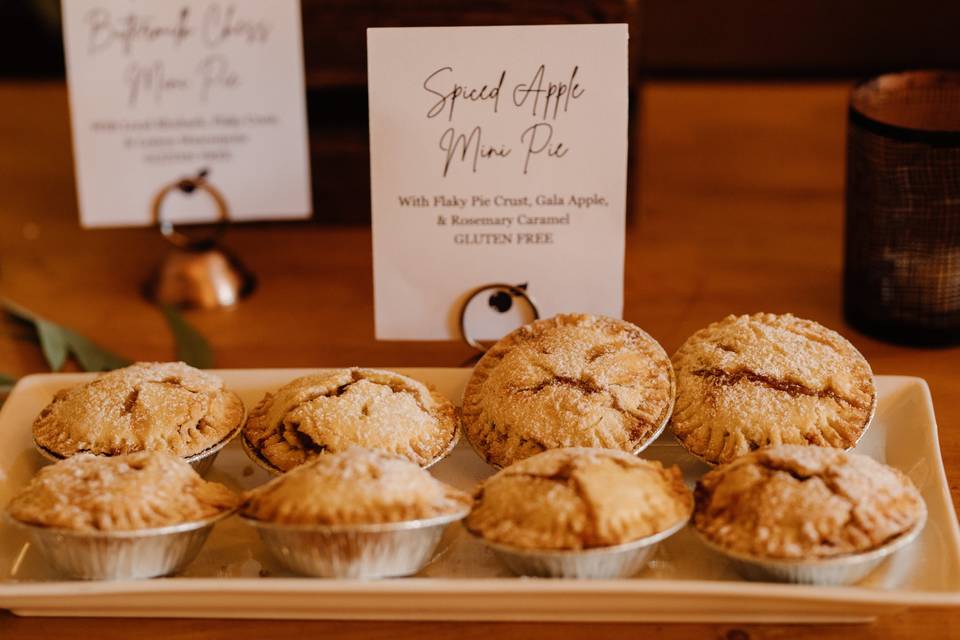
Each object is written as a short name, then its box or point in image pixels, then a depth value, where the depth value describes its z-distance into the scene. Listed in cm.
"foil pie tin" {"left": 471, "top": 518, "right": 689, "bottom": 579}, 84
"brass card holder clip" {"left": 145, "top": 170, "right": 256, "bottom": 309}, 144
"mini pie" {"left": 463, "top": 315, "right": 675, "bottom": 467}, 99
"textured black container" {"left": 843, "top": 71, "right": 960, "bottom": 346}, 117
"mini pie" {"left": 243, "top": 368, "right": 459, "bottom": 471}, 99
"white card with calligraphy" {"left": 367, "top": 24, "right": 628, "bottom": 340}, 110
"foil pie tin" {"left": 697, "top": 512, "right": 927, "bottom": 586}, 83
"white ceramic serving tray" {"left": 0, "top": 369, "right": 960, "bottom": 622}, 84
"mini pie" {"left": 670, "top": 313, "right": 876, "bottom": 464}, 98
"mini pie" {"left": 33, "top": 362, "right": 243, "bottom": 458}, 100
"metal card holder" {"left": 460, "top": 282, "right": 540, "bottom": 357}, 118
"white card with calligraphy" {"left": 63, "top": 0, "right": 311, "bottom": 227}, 138
